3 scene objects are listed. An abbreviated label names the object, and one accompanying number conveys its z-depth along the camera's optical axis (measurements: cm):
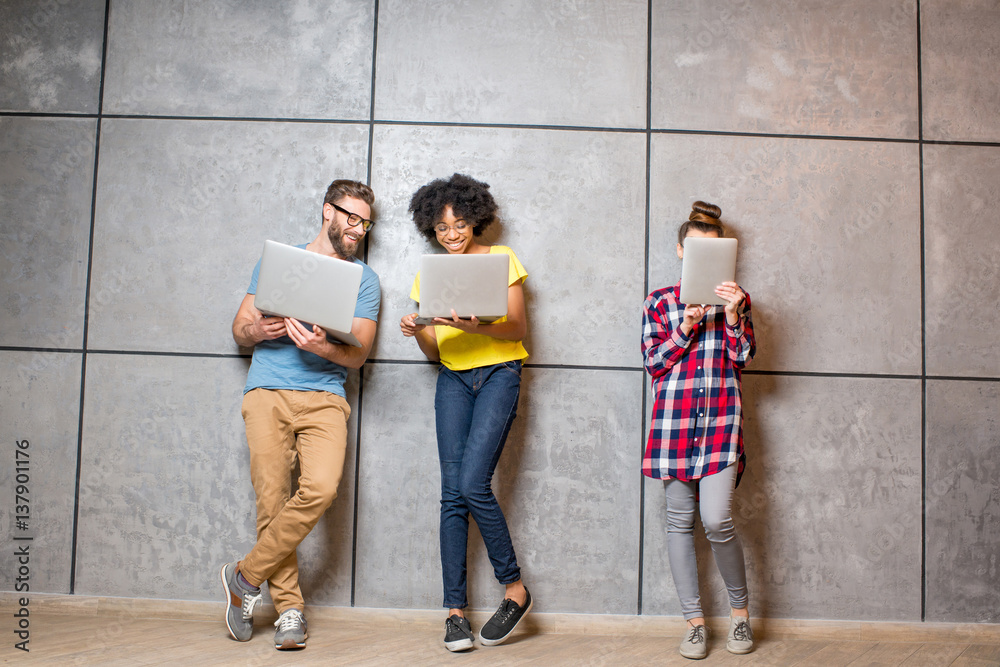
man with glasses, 234
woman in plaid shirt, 235
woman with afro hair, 237
